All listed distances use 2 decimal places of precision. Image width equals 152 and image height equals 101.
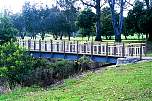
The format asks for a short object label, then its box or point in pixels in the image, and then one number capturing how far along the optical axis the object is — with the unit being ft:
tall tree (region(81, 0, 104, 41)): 185.55
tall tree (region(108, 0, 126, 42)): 170.59
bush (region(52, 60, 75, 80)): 107.20
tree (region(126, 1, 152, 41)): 171.12
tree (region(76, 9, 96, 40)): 202.76
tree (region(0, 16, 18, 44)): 144.56
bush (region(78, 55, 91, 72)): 108.68
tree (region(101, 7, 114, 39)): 248.32
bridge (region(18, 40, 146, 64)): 99.50
